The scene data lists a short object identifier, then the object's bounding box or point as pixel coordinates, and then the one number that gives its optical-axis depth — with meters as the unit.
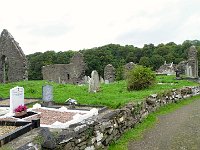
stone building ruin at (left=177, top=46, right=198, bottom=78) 16.23
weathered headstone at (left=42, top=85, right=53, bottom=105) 7.45
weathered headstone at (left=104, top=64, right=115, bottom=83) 18.06
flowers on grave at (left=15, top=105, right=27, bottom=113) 6.06
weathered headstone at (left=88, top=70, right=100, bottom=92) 9.31
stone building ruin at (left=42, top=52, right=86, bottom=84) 20.78
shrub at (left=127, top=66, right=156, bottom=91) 9.77
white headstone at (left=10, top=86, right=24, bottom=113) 6.38
